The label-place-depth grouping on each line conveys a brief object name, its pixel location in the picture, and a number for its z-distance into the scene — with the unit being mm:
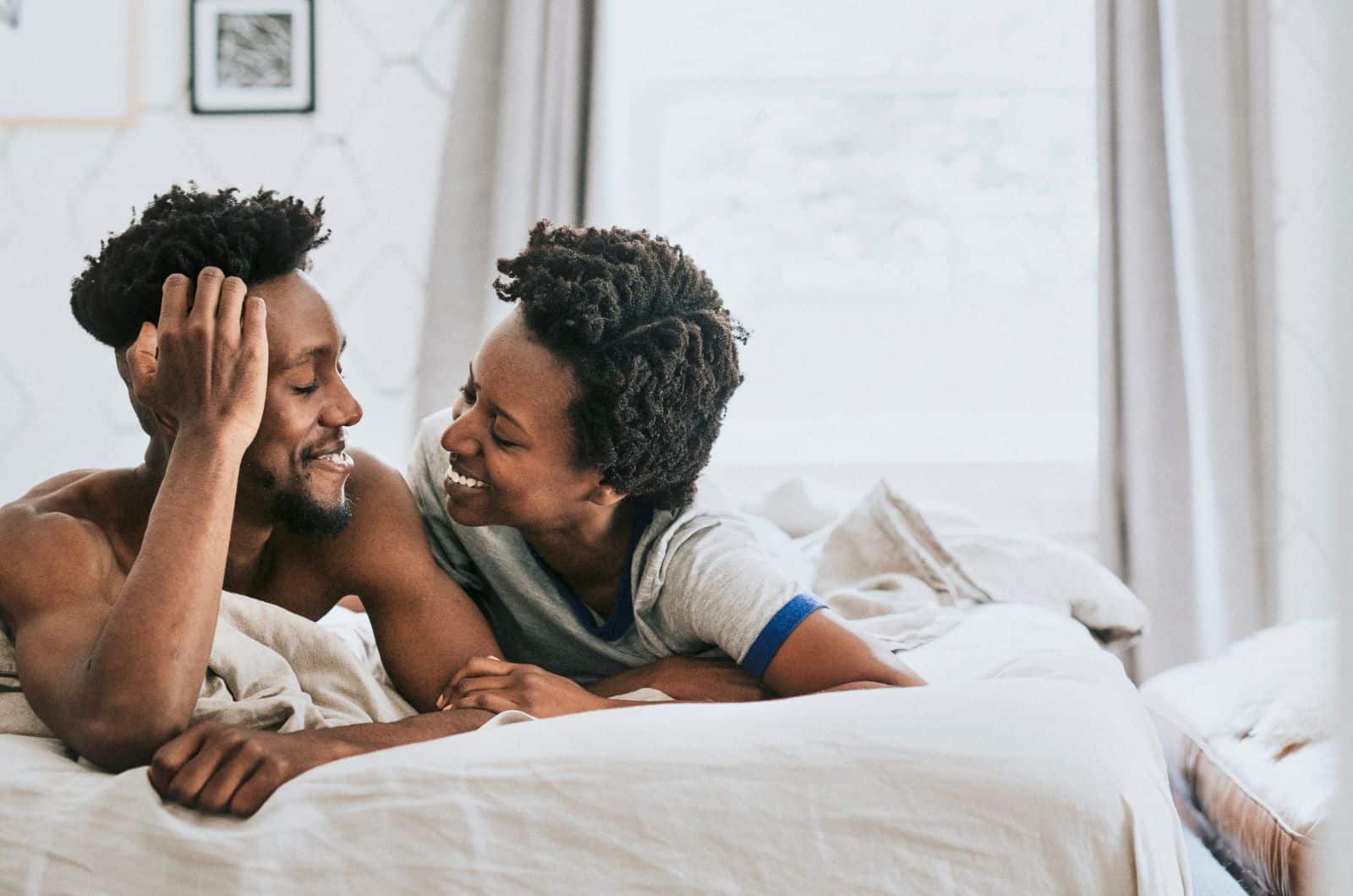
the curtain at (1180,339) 2855
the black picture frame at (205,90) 3279
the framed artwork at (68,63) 3357
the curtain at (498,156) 3039
